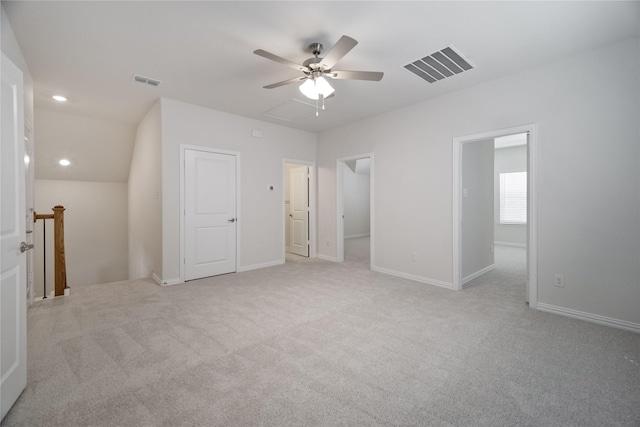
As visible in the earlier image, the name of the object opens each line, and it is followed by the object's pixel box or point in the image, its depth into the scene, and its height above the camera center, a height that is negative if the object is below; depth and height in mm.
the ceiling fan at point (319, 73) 2379 +1293
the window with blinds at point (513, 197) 7418 +326
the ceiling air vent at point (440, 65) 2838 +1604
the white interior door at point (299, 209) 6109 +10
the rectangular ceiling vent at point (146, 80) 3322 +1616
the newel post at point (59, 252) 3580 -557
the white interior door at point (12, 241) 1564 -187
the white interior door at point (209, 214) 4301 -71
